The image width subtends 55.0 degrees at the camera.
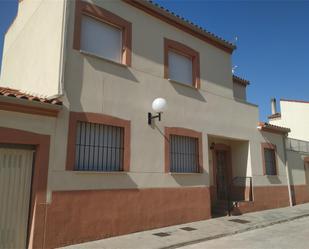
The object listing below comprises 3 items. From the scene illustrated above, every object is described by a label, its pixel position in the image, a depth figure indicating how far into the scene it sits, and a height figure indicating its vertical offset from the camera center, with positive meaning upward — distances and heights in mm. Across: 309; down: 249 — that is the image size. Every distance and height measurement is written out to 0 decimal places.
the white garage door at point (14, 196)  6254 -248
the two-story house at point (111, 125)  6625 +1683
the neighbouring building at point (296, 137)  15875 +3521
